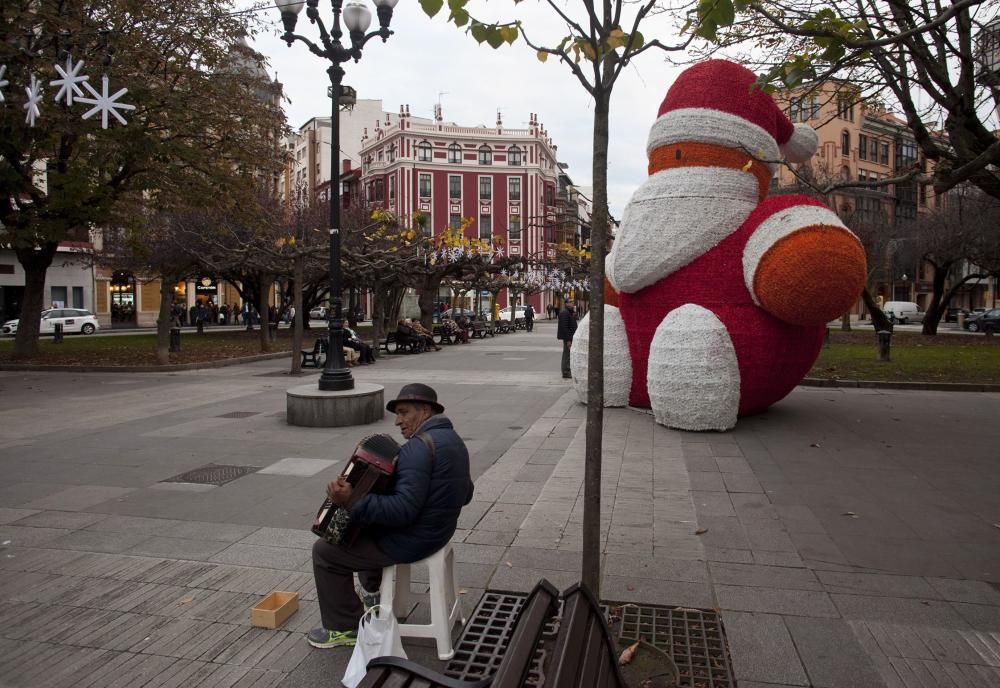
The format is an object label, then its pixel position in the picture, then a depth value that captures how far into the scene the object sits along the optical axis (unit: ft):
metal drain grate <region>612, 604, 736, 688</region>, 10.73
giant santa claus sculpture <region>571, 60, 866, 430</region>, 28.43
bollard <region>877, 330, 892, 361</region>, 55.47
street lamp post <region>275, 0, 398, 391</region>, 35.37
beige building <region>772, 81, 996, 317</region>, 102.94
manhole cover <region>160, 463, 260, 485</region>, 22.31
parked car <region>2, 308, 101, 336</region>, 109.60
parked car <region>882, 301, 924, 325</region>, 159.02
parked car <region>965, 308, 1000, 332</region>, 119.03
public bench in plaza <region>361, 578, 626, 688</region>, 5.84
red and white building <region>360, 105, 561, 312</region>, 221.25
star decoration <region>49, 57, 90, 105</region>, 28.55
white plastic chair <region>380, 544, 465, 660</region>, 11.10
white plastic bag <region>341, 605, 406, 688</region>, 9.70
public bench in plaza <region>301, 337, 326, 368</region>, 58.65
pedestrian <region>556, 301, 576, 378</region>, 52.37
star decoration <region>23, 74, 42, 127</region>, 29.58
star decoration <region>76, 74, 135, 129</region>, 29.37
